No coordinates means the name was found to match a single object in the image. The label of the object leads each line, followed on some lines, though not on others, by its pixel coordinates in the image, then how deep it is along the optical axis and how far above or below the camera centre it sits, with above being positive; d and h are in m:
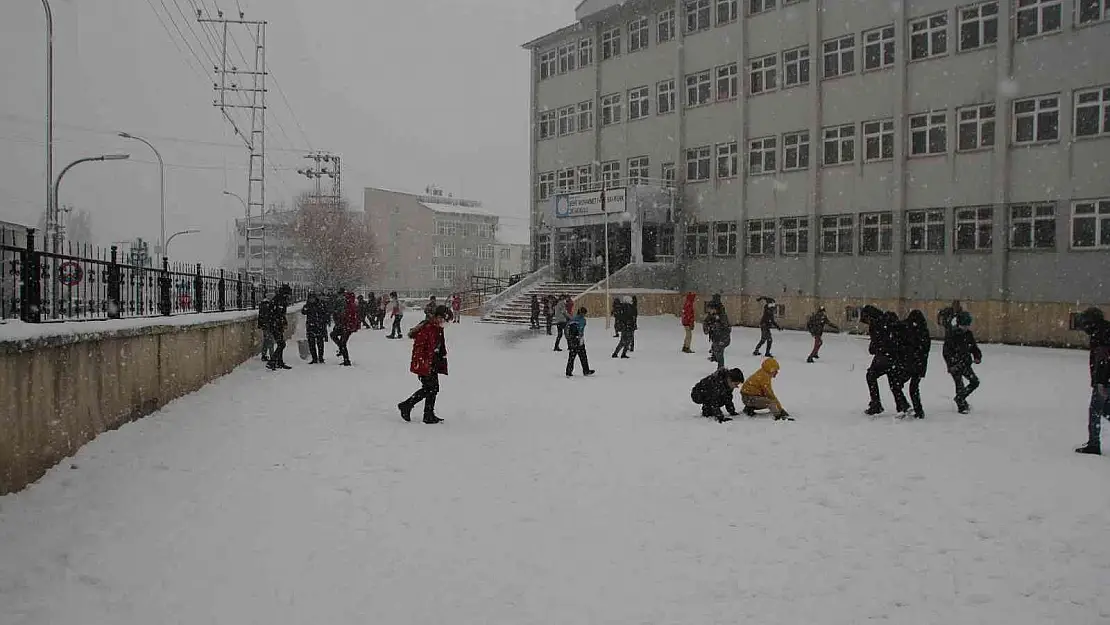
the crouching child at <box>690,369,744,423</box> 12.36 -1.36
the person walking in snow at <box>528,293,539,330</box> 33.88 -0.57
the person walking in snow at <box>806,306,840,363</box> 21.66 -0.71
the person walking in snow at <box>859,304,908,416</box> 11.98 -0.66
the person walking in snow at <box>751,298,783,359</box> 22.12 -0.61
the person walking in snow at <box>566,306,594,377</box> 18.05 -1.00
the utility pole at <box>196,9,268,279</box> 43.12 +11.08
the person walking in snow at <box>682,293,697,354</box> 24.17 -0.65
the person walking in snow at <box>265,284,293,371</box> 19.64 -0.57
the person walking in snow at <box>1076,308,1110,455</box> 9.21 -0.63
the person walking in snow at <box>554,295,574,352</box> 22.70 -0.42
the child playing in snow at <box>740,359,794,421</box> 12.47 -1.40
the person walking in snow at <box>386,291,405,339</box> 31.48 -0.55
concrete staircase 38.94 -0.33
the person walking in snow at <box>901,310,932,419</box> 11.84 -0.73
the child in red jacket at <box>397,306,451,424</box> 11.85 -0.86
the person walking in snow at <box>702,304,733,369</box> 18.00 -0.68
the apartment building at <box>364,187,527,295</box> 100.62 +6.73
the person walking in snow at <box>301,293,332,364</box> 20.66 -0.66
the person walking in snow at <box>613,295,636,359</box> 22.77 -0.70
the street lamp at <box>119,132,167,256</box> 48.06 +7.09
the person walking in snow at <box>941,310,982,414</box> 12.46 -0.85
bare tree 69.31 +4.56
